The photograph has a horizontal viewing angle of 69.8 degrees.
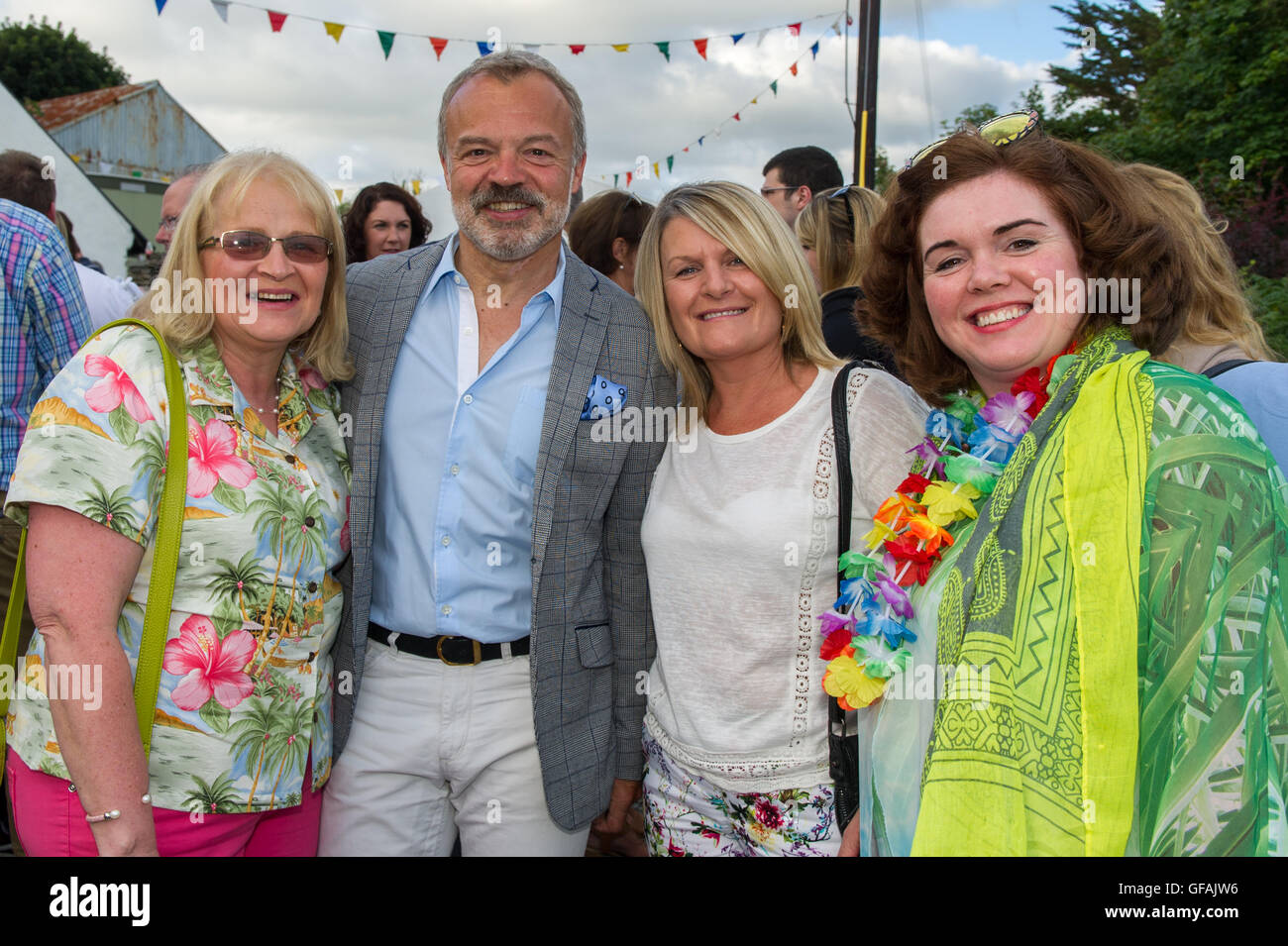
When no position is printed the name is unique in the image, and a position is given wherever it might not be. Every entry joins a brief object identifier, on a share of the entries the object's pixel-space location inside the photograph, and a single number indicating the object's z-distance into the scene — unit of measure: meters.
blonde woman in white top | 2.17
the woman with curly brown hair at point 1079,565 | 1.51
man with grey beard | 2.44
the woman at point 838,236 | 4.01
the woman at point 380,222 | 5.48
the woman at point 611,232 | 4.99
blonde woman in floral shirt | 1.85
